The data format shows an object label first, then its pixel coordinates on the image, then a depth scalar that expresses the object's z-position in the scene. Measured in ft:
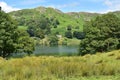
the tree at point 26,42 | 163.81
